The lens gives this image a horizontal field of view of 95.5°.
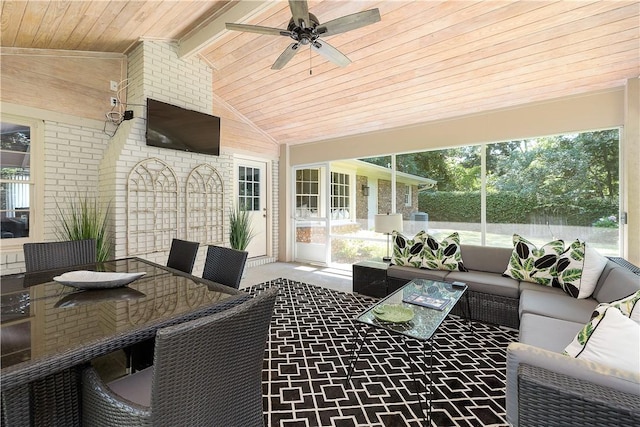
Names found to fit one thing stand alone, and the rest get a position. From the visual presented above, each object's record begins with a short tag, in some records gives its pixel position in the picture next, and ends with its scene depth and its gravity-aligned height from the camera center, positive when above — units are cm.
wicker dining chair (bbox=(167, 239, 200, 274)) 242 -36
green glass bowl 207 -75
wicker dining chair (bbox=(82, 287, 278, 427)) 89 -59
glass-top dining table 95 -45
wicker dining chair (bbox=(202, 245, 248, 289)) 204 -38
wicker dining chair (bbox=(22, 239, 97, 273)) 221 -33
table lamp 408 -14
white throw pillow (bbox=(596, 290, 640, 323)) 124 -42
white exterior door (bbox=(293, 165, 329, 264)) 585 -4
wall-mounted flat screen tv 368 +115
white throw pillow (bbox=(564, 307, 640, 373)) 105 -50
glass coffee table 195 -77
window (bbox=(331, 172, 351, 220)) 559 +34
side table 376 -86
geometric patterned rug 172 -118
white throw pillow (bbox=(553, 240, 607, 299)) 255 -51
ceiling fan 202 +138
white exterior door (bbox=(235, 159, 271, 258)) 569 +32
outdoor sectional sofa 88 -62
